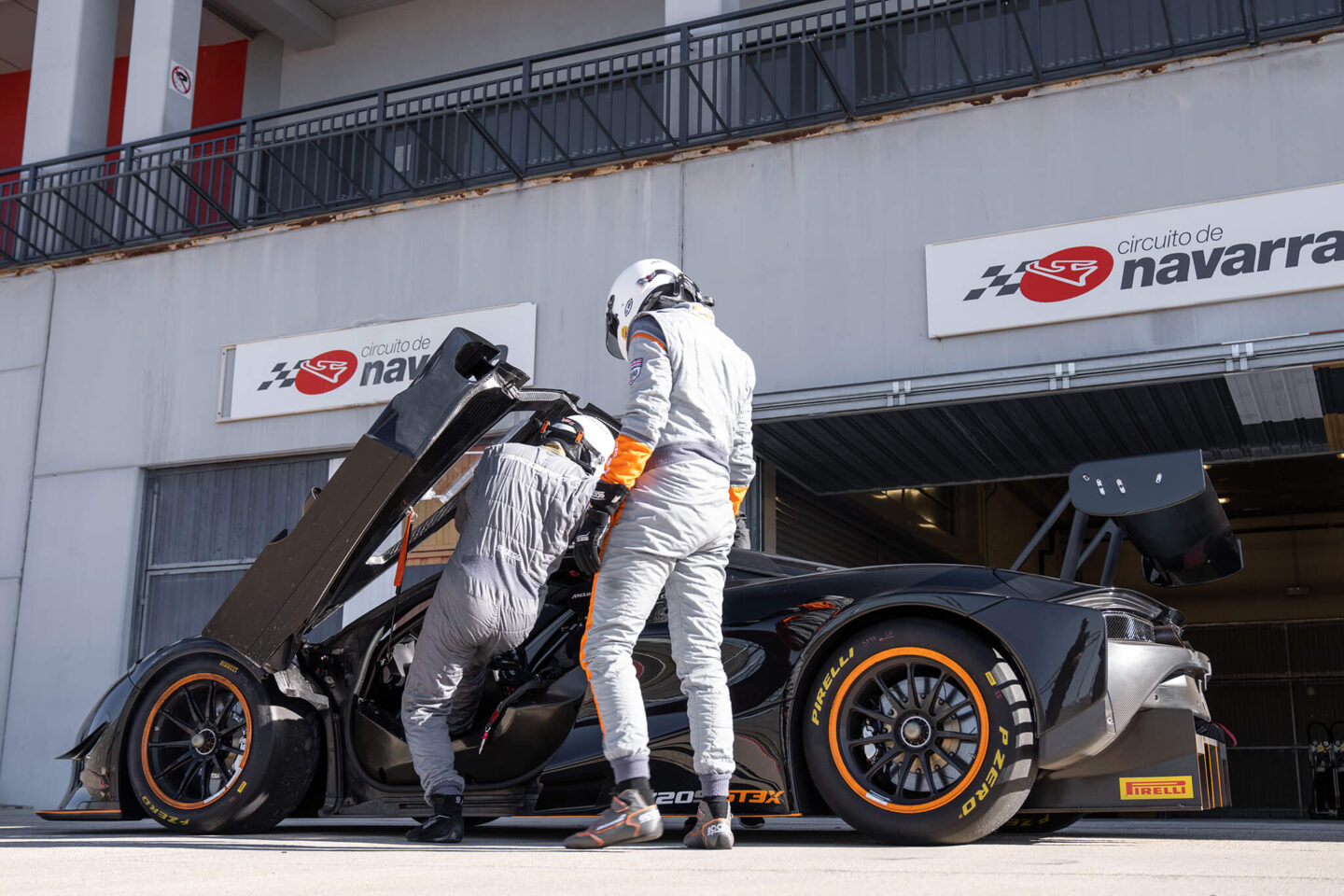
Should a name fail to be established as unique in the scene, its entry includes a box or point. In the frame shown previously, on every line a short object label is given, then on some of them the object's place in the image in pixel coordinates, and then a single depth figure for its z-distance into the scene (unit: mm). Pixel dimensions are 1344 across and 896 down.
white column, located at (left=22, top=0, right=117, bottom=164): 13305
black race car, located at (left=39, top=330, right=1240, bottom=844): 3873
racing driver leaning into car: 4234
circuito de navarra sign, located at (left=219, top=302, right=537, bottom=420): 10523
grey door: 11469
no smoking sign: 13094
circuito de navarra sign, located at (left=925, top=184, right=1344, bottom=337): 8086
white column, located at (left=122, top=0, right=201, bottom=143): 12945
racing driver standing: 3805
